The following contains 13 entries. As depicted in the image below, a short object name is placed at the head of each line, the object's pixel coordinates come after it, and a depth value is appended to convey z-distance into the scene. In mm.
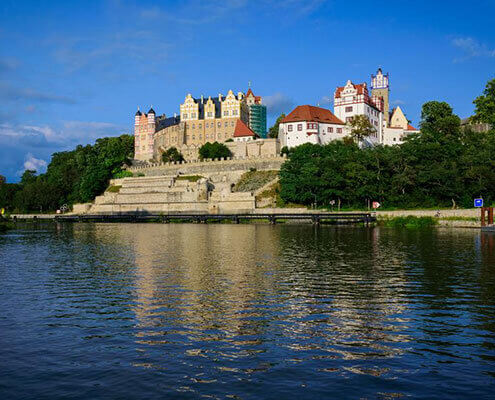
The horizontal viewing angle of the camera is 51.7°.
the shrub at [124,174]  107188
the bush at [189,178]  92725
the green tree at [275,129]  115550
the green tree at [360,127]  91812
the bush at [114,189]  99812
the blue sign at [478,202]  55175
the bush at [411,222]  55656
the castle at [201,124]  120000
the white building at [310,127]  94188
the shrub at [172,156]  114156
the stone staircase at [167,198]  81875
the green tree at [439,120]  82938
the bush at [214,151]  103312
